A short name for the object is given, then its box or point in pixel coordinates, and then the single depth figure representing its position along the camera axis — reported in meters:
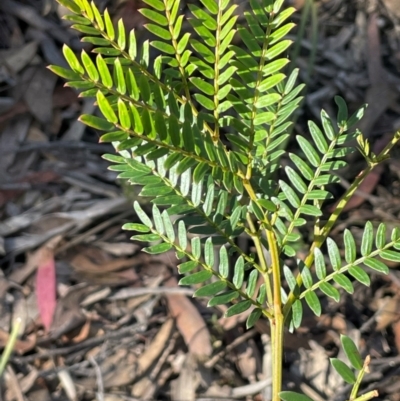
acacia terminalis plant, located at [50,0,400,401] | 0.44
